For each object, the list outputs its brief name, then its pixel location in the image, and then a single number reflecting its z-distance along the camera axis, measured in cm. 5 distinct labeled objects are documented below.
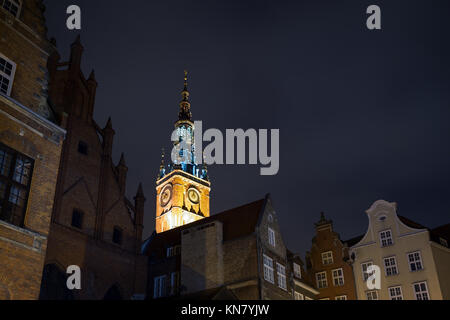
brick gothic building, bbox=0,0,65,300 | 1656
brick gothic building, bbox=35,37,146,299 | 3116
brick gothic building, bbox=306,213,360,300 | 4034
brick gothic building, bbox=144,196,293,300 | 3366
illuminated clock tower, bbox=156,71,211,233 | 8075
